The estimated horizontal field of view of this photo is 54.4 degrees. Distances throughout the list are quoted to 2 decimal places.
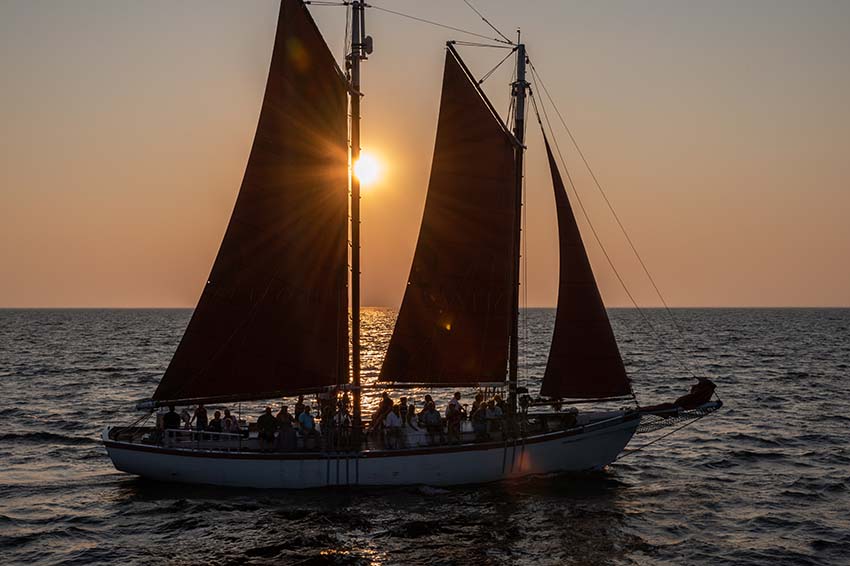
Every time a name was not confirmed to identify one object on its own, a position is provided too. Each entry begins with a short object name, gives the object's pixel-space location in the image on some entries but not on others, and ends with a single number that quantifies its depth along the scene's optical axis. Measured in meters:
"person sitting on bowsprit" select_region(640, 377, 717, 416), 31.47
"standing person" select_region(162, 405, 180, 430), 30.08
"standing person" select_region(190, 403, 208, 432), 30.22
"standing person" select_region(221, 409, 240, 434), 30.22
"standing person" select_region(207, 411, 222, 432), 30.22
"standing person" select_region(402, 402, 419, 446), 29.81
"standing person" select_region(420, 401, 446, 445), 29.83
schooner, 29.36
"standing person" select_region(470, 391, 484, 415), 32.10
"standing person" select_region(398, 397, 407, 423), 30.56
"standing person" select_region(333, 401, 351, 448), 29.09
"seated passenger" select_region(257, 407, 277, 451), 29.31
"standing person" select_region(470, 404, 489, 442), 30.39
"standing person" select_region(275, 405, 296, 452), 29.14
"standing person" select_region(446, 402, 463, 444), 29.97
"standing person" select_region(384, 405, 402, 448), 29.62
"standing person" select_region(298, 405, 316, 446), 29.72
